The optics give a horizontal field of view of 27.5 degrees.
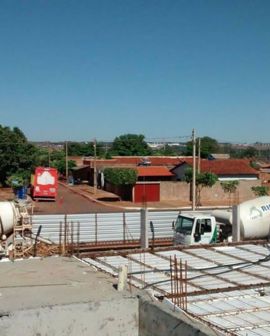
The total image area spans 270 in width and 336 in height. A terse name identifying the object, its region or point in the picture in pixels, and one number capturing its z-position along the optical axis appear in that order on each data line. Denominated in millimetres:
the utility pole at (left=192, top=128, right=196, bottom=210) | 33309
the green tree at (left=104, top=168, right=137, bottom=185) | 46031
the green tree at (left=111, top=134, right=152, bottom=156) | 120875
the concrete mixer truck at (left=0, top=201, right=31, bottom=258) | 19625
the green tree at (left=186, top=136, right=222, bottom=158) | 101250
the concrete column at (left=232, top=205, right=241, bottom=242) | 21381
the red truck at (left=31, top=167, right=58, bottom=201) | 45781
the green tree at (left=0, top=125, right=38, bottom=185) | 57719
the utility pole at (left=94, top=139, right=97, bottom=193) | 51344
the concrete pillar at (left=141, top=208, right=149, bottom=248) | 22234
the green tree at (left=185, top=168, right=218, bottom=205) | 45688
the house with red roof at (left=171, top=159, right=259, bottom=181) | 52428
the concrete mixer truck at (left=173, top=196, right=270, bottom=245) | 20688
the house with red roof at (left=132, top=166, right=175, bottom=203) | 46531
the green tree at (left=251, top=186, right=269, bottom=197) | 46281
